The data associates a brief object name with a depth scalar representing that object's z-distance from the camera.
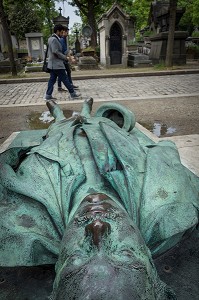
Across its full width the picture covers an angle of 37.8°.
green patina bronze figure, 0.98
